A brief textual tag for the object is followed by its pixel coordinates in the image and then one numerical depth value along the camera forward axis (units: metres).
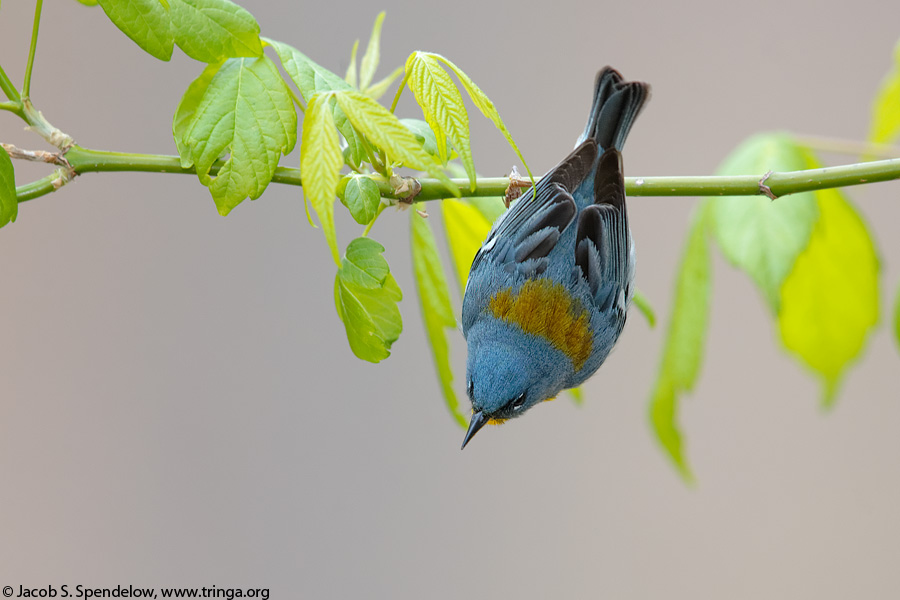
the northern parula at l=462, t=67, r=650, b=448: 3.70
